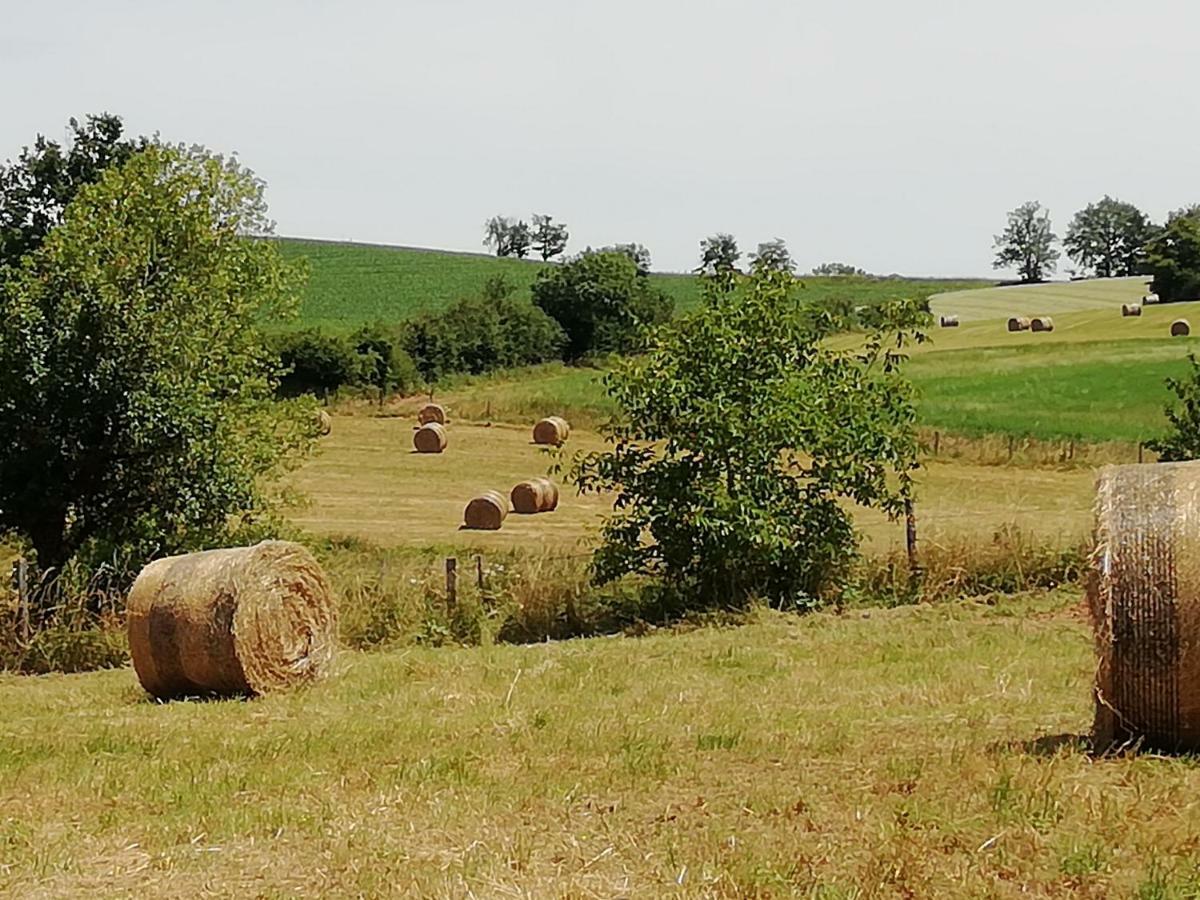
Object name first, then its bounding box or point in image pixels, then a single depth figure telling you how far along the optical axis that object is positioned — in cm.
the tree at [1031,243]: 16850
